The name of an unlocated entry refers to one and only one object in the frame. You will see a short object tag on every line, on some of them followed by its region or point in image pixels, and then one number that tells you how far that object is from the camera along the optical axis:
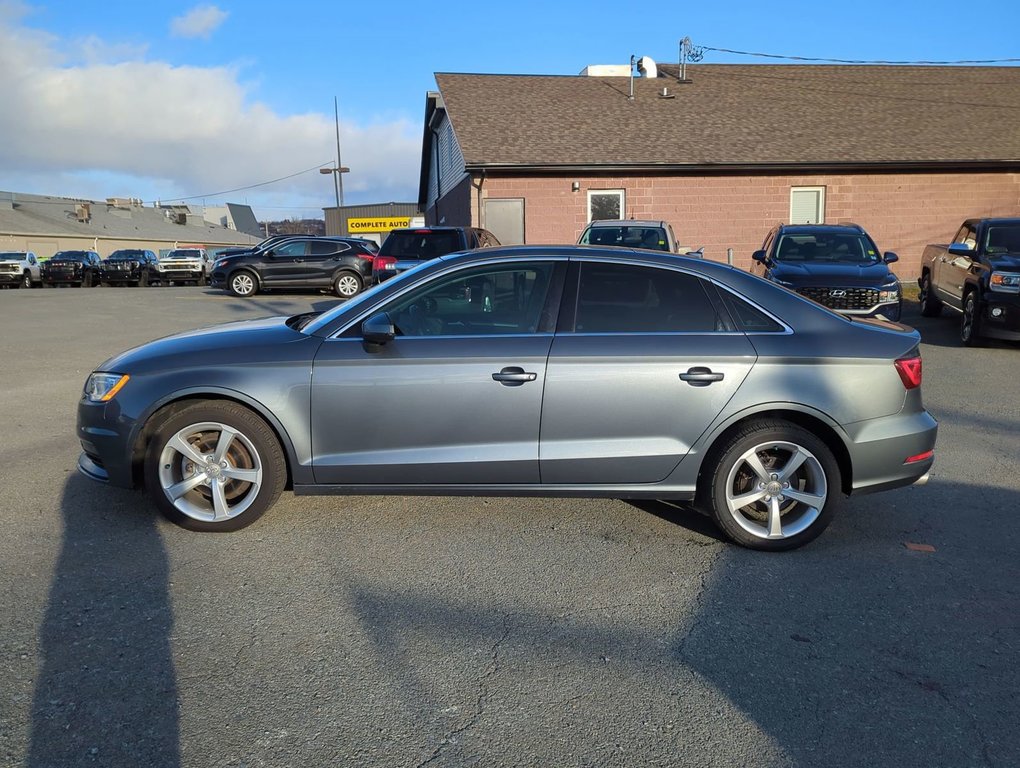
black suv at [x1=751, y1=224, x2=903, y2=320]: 10.45
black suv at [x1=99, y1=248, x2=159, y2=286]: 33.69
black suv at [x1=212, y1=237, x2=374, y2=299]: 21.52
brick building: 21.23
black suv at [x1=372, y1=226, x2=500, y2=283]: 15.14
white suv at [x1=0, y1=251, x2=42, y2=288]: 32.09
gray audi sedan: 4.40
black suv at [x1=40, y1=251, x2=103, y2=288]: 33.06
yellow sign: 49.97
